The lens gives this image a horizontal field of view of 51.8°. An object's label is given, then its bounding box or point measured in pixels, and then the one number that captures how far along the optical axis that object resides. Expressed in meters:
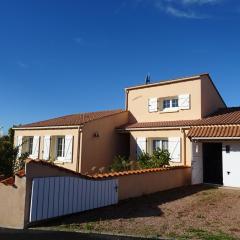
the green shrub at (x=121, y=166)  14.01
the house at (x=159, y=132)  13.17
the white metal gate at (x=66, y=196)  7.05
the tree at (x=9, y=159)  9.65
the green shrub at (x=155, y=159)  13.52
